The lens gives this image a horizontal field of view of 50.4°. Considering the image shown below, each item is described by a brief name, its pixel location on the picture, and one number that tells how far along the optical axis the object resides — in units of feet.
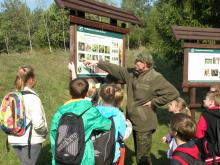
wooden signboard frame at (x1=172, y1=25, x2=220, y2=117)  14.66
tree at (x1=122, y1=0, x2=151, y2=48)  77.43
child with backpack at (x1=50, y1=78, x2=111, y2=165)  7.79
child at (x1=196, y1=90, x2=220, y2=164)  9.75
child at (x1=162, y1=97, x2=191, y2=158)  10.95
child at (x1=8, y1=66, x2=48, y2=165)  8.79
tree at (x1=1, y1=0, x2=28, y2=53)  73.48
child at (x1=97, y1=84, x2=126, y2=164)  8.92
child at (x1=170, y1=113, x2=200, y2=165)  7.20
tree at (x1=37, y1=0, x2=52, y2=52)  63.64
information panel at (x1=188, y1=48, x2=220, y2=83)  14.79
